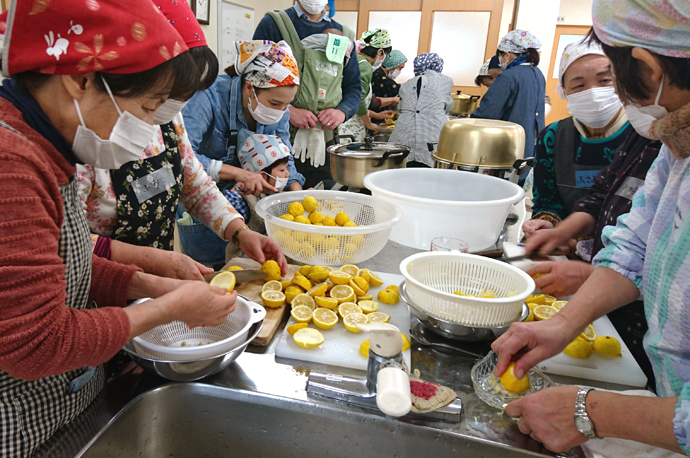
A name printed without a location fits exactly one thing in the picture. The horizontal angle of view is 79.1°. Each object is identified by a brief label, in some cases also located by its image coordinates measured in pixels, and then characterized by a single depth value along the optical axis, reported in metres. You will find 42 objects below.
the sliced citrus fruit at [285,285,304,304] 1.38
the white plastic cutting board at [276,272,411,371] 1.14
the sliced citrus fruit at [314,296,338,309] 1.33
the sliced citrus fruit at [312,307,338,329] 1.25
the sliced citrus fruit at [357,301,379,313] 1.35
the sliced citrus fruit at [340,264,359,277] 1.59
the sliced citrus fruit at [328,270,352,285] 1.46
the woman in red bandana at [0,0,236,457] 0.63
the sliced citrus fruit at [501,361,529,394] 0.97
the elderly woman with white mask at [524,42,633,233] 2.01
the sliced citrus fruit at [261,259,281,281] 1.49
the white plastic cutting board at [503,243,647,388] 1.14
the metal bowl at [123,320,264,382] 0.92
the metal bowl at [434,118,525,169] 2.50
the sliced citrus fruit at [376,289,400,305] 1.42
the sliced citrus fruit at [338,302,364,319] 1.31
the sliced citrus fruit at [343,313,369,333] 1.23
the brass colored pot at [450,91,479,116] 6.94
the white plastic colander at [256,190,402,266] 1.61
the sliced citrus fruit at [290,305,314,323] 1.27
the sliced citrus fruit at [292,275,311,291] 1.44
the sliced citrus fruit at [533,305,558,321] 1.31
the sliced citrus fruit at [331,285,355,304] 1.37
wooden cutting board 1.19
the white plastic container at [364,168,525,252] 1.82
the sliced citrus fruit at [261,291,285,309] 1.33
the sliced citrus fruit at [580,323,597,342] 1.22
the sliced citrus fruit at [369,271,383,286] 1.52
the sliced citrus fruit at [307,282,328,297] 1.39
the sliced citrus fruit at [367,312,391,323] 1.29
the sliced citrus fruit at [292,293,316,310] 1.34
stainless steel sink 0.92
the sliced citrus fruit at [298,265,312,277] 1.55
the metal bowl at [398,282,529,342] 1.17
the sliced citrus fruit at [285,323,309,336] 1.21
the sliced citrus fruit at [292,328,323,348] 1.16
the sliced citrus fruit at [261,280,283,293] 1.44
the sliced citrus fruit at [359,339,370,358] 1.14
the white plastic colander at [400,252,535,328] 1.11
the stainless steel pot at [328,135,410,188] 2.68
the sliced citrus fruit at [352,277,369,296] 1.47
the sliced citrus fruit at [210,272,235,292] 1.29
